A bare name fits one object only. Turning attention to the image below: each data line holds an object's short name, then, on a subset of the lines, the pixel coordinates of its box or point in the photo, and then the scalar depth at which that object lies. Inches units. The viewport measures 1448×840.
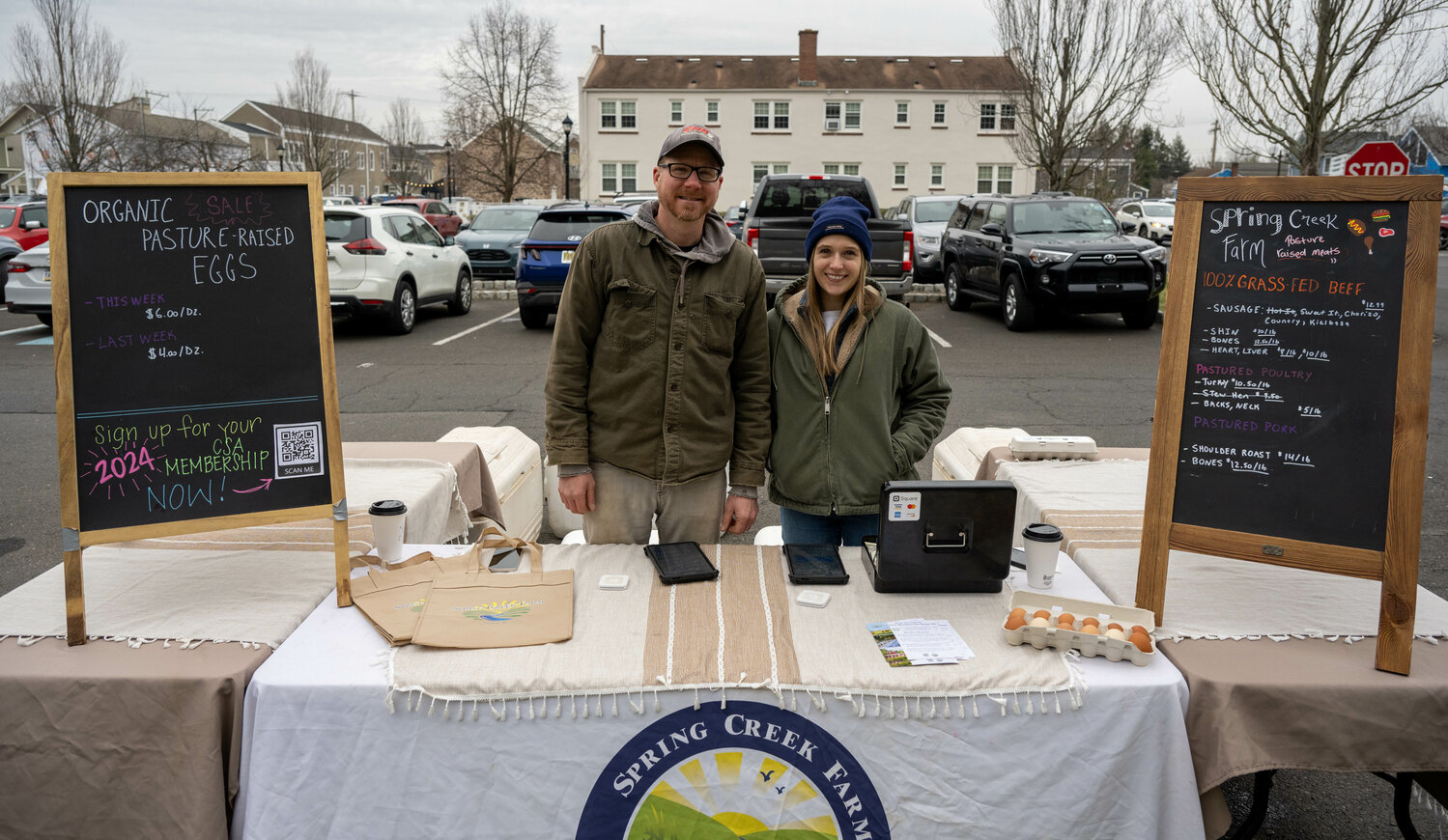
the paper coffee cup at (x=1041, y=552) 102.3
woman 113.1
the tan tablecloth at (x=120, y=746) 83.7
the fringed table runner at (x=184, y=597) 92.2
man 107.8
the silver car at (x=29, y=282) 449.7
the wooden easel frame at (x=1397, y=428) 87.0
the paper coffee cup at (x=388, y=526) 110.1
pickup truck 418.3
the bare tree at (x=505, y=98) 1513.3
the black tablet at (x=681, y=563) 102.2
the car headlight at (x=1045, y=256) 457.4
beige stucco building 1707.7
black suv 457.7
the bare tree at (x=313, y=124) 1682.7
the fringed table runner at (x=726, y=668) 83.6
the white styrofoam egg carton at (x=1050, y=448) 155.3
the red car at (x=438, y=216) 1177.4
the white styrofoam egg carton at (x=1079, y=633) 87.9
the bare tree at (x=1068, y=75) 796.0
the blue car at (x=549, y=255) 469.7
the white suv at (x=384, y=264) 438.0
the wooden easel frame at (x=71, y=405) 89.8
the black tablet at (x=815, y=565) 102.7
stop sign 390.6
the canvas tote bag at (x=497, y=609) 89.9
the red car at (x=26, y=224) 621.0
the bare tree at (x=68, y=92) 1018.1
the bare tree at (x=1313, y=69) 474.3
